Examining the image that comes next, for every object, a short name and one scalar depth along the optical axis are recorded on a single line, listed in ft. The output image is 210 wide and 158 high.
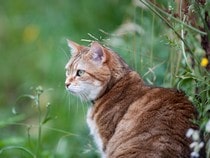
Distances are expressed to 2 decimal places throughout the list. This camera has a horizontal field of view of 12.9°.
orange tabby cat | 15.43
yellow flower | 14.64
